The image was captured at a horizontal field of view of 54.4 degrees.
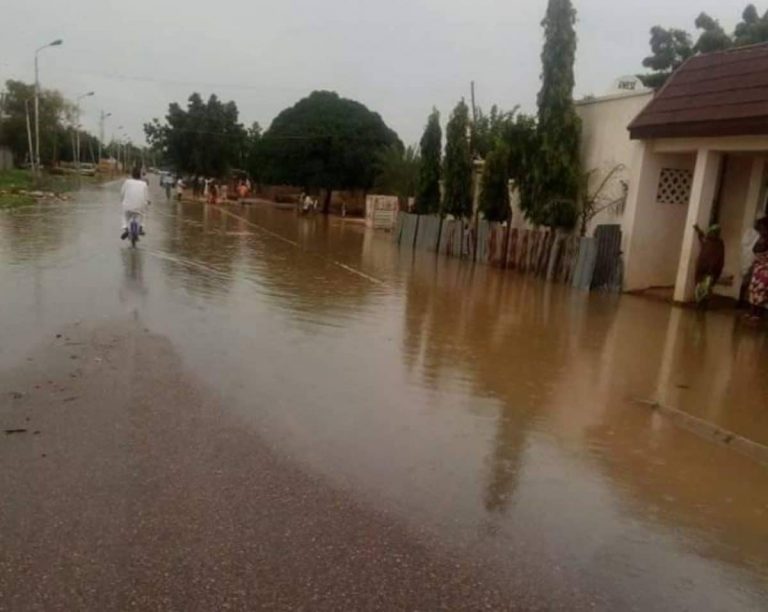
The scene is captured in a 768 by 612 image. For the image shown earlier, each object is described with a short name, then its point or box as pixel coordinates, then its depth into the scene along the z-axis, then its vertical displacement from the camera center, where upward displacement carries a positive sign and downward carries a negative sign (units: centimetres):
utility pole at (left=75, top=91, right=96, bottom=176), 8796 +147
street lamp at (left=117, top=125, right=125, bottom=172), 14545 +12
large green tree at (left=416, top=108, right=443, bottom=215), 2659 +13
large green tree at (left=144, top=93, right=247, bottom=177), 6388 +142
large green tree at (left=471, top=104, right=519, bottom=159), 2545 +161
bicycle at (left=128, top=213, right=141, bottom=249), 1659 -178
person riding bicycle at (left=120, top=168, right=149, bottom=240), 1577 -102
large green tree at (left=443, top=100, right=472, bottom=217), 2431 +18
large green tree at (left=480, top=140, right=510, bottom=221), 2092 -32
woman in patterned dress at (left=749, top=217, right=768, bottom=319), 1216 -132
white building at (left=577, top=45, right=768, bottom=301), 1269 +56
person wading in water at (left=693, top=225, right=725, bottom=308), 1338 -127
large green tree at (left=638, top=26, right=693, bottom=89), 3062 +562
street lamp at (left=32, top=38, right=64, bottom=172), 4667 +83
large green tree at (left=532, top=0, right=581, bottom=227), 1811 +131
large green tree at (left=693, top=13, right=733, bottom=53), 2783 +568
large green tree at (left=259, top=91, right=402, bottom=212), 4966 +95
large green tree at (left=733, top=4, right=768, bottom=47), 2673 +586
